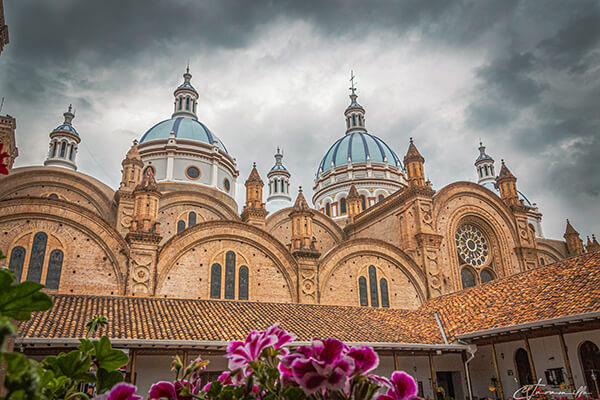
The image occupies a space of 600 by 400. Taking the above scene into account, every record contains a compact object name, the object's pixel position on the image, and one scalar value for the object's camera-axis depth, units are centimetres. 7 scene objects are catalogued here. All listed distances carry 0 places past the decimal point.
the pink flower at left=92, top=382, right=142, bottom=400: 215
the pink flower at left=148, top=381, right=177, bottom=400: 227
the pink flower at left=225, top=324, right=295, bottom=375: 232
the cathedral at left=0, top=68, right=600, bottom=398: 2045
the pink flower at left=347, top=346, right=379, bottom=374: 207
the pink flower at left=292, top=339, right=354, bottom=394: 195
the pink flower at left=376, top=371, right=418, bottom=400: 223
